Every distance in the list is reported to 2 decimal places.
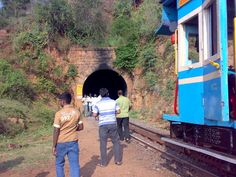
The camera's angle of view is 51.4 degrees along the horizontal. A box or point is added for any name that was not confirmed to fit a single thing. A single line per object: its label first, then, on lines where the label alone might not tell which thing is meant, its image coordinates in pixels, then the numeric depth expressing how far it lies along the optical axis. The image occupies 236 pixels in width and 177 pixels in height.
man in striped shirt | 5.91
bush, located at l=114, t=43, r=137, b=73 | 17.29
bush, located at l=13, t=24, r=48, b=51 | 16.91
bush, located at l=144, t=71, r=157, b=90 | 14.77
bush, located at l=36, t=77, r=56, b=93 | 16.37
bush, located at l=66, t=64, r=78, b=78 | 17.22
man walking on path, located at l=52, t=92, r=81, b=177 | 4.31
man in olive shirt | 8.25
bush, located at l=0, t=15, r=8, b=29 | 19.03
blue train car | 3.10
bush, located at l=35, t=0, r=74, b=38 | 17.47
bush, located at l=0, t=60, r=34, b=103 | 13.80
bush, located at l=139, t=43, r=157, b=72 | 15.65
